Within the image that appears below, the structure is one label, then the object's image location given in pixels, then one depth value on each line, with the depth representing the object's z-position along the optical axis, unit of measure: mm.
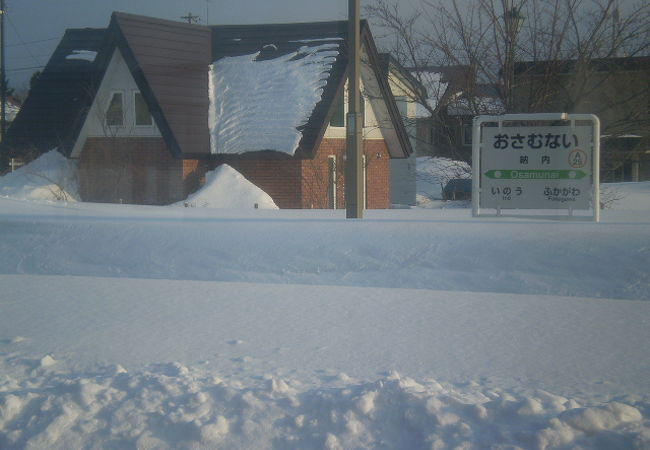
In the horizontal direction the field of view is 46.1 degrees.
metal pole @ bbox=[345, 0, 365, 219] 11539
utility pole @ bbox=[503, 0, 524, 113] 15662
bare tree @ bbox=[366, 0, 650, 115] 15525
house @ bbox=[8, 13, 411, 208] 22344
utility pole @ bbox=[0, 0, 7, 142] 32809
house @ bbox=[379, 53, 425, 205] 31781
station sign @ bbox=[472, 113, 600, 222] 11133
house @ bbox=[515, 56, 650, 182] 15727
